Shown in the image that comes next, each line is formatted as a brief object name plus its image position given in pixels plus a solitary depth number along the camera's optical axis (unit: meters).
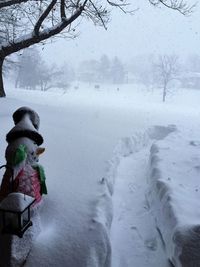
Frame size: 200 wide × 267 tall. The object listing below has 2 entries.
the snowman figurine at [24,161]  2.39
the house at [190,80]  40.27
